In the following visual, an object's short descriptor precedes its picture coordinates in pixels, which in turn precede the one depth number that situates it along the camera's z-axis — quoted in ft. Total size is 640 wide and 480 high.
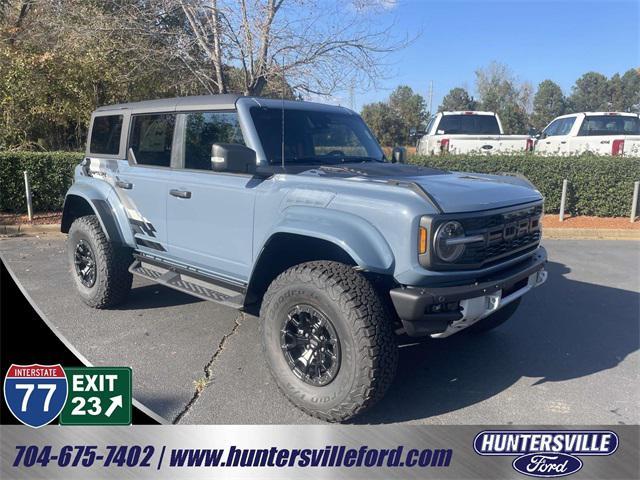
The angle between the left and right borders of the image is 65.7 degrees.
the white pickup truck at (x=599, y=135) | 35.19
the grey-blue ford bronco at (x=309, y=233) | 9.38
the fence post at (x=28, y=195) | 30.58
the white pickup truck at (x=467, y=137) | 37.58
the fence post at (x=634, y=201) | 31.17
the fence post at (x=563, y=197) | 31.77
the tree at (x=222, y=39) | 28.94
